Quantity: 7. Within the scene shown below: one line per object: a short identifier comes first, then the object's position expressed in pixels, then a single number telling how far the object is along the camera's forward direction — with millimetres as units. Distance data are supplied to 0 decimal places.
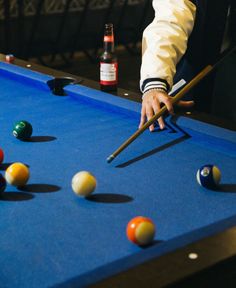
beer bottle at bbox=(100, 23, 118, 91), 2512
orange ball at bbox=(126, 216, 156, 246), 1406
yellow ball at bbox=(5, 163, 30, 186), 1703
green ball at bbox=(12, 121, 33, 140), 2050
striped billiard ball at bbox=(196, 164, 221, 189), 1665
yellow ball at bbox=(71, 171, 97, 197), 1637
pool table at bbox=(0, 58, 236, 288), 1299
